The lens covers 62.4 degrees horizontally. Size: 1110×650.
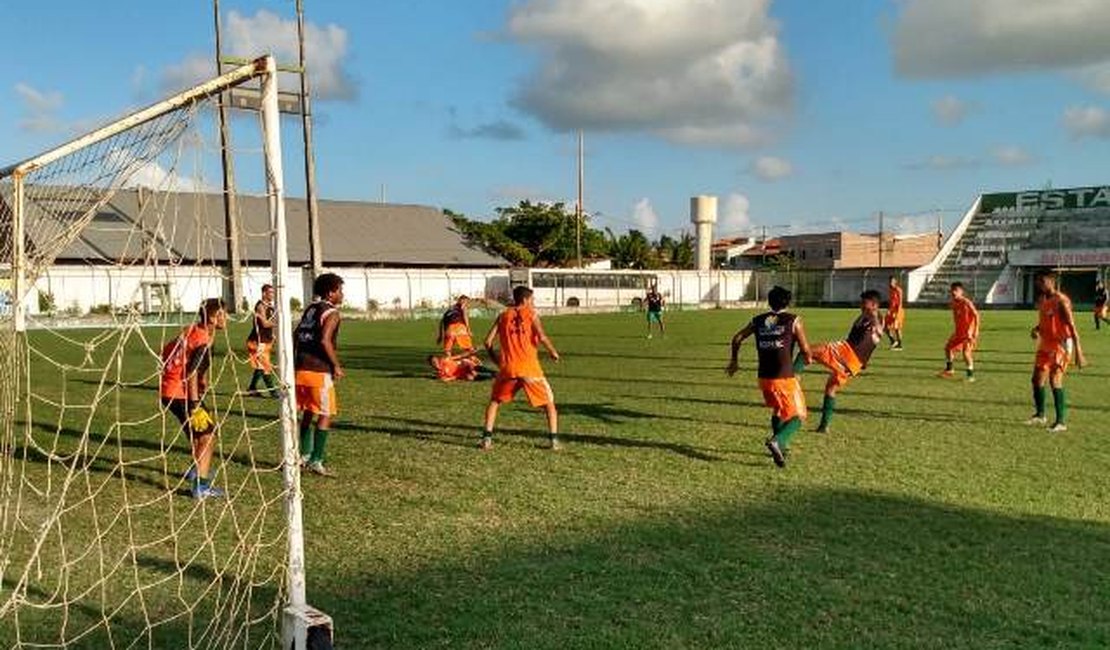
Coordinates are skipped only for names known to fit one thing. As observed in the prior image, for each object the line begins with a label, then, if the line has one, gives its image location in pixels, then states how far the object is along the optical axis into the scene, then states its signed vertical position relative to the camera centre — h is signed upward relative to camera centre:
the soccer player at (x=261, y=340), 11.70 -0.92
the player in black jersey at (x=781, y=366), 8.57 -0.89
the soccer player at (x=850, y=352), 10.51 -0.95
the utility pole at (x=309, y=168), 32.28 +4.07
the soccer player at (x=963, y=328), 15.75 -0.99
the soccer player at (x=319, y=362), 8.23 -0.76
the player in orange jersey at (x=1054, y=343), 10.37 -0.85
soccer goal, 4.43 -1.71
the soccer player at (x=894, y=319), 22.38 -1.17
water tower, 73.94 +4.15
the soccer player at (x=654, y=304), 28.00 -0.93
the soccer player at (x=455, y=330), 16.41 -0.96
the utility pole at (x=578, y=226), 59.61 +3.23
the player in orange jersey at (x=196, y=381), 7.20 -0.85
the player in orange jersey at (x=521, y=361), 9.23 -0.86
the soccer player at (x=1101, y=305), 24.95 -1.00
